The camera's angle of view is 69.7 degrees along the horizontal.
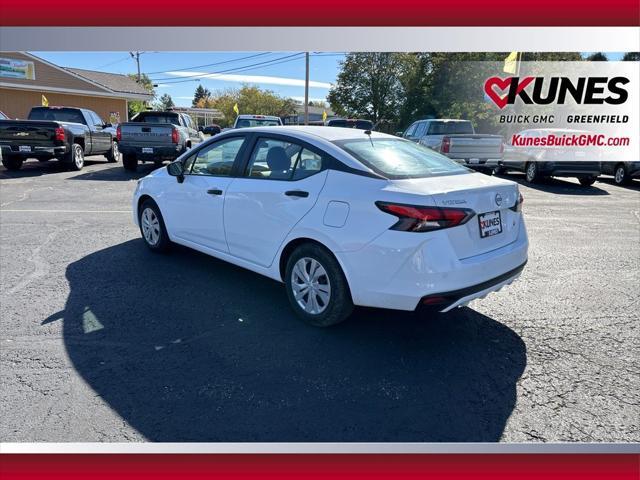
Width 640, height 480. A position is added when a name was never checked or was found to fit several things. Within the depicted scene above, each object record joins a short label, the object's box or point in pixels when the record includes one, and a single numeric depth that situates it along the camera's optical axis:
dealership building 27.25
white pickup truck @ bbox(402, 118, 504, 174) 13.02
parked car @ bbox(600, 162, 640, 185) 13.71
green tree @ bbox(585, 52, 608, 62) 32.09
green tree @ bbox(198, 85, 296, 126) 67.00
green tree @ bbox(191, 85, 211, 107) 123.44
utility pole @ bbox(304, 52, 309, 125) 33.28
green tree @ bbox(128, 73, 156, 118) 49.26
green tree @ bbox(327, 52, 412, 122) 43.66
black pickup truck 13.16
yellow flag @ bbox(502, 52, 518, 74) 22.43
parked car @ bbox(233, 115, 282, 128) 16.28
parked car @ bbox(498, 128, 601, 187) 13.12
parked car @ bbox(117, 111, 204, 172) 13.15
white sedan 3.17
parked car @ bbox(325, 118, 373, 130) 24.53
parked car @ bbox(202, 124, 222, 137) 13.88
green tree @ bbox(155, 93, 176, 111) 92.36
